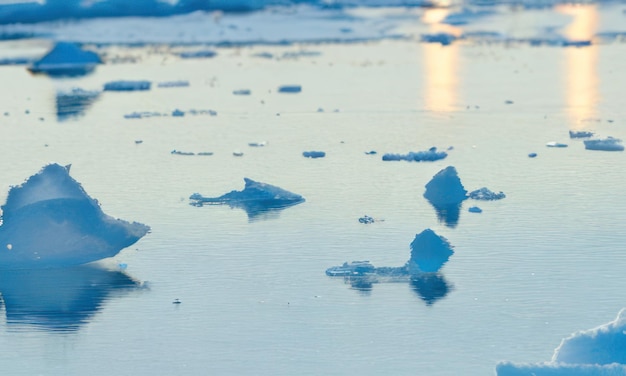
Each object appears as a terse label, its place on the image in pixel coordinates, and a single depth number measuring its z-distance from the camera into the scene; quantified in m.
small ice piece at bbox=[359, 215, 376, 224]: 24.50
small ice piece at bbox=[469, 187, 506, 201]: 26.48
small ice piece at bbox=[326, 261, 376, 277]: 20.92
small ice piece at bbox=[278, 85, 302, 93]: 44.28
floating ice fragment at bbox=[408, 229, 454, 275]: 20.97
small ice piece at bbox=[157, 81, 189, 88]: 45.91
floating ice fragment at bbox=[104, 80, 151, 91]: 45.91
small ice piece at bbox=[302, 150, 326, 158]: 31.50
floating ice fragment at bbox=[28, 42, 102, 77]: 52.19
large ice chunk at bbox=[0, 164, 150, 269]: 21.67
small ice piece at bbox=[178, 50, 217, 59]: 55.96
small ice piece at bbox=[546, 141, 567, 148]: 32.32
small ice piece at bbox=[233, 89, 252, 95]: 44.16
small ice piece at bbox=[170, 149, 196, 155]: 33.00
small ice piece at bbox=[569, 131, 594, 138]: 33.53
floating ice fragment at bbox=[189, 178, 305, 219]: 26.36
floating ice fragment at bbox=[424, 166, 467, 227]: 25.98
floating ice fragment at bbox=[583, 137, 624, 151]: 31.73
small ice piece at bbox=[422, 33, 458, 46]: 57.72
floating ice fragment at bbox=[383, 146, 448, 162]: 31.02
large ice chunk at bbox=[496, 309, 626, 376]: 15.54
